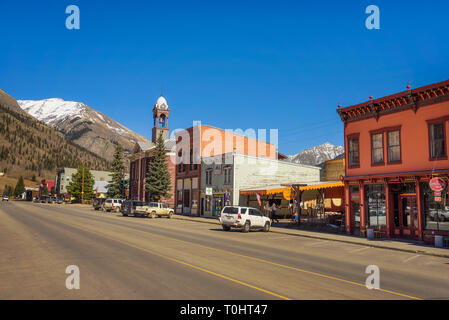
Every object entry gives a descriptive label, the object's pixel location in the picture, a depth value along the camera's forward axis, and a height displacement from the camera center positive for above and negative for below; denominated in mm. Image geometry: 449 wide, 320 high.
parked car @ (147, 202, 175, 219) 40175 -2525
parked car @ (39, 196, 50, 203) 99575 -3281
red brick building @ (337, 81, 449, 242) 20328 +1671
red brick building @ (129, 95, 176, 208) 68562 +6536
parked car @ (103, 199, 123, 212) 53688 -2578
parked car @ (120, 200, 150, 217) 40031 -2243
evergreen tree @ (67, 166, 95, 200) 93181 +429
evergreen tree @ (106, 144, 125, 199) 71812 +1572
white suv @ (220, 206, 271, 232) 25188 -2160
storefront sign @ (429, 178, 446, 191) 18519 +286
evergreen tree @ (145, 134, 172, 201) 51719 +1766
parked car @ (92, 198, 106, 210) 57703 -2534
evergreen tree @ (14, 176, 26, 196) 164250 -797
